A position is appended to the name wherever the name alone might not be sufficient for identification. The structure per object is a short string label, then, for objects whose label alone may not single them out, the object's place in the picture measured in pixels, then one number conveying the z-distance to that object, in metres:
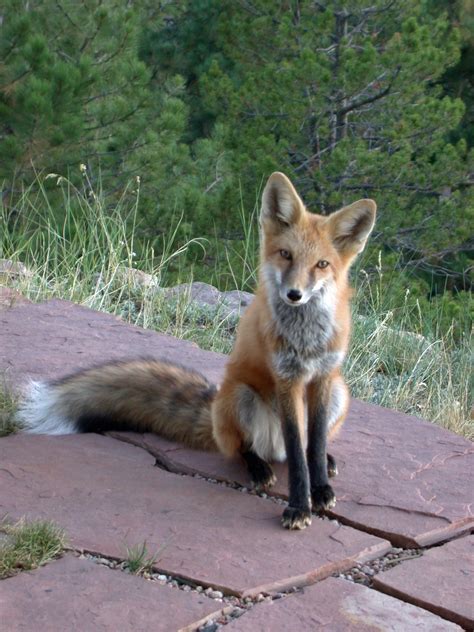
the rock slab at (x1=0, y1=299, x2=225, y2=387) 4.82
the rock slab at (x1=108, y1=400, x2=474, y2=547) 3.38
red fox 3.50
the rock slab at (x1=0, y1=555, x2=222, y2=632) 2.43
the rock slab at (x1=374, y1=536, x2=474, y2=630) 2.72
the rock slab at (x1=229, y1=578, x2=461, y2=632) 2.55
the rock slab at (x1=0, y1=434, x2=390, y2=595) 2.89
